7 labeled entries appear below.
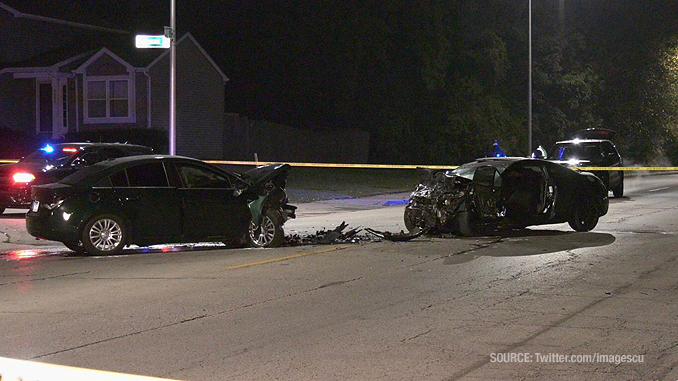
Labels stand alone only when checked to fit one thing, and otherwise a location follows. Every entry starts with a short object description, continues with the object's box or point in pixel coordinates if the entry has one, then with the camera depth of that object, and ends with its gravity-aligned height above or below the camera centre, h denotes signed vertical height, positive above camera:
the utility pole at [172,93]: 22.91 +2.33
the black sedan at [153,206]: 13.38 -0.31
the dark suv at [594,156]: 26.66 +0.88
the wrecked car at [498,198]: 15.54 -0.21
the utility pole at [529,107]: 35.71 +3.04
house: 40.38 +4.61
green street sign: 22.44 +3.52
